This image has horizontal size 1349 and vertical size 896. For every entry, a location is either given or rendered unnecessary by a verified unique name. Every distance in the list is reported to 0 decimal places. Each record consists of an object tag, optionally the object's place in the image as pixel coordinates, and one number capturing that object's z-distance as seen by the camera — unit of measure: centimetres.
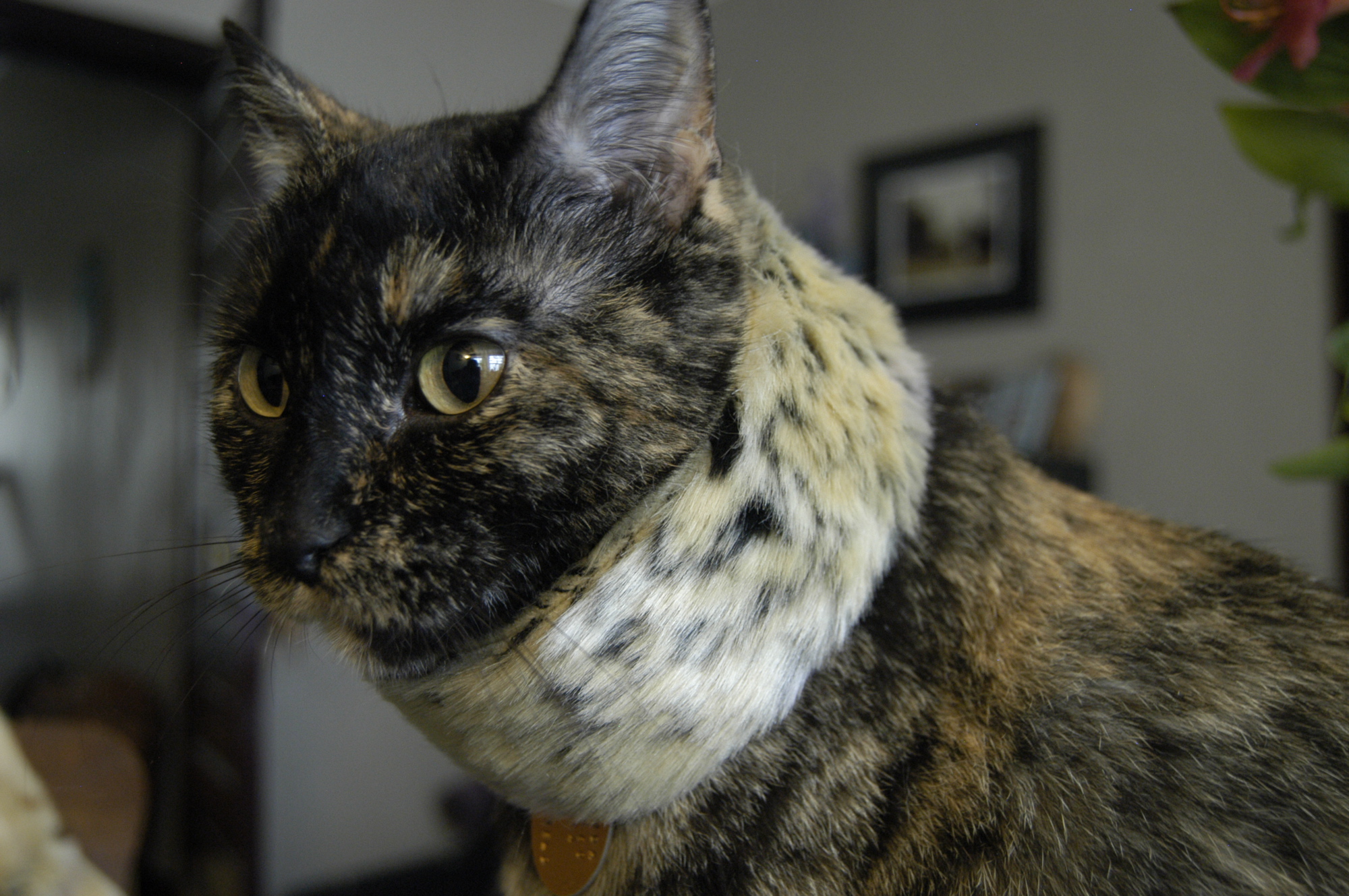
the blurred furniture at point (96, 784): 73
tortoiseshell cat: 44
